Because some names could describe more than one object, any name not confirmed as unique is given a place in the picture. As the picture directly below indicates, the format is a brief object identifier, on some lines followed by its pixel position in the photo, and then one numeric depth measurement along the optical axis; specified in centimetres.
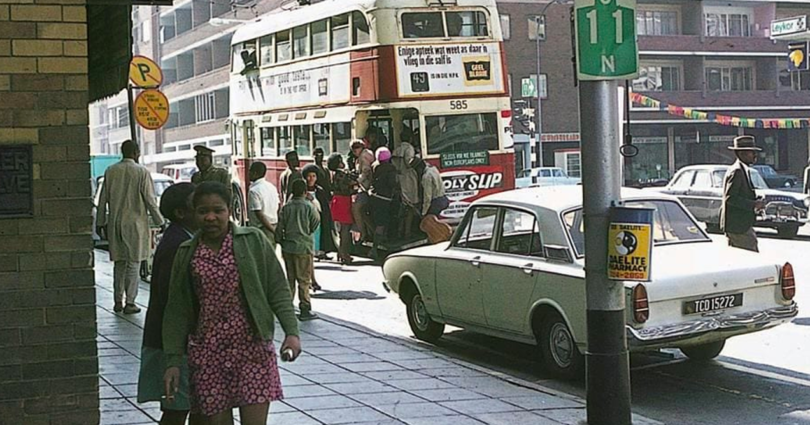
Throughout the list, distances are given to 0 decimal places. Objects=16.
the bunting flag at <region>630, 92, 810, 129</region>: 3596
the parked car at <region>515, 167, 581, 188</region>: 4626
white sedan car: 848
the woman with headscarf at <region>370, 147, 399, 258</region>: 1842
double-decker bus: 1877
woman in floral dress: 484
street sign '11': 691
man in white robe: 1157
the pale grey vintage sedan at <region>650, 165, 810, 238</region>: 2369
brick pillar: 606
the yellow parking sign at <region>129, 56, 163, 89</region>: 1656
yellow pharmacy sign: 673
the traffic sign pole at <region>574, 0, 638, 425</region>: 692
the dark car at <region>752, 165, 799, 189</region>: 4519
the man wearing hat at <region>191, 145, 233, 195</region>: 1231
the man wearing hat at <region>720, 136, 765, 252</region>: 1156
